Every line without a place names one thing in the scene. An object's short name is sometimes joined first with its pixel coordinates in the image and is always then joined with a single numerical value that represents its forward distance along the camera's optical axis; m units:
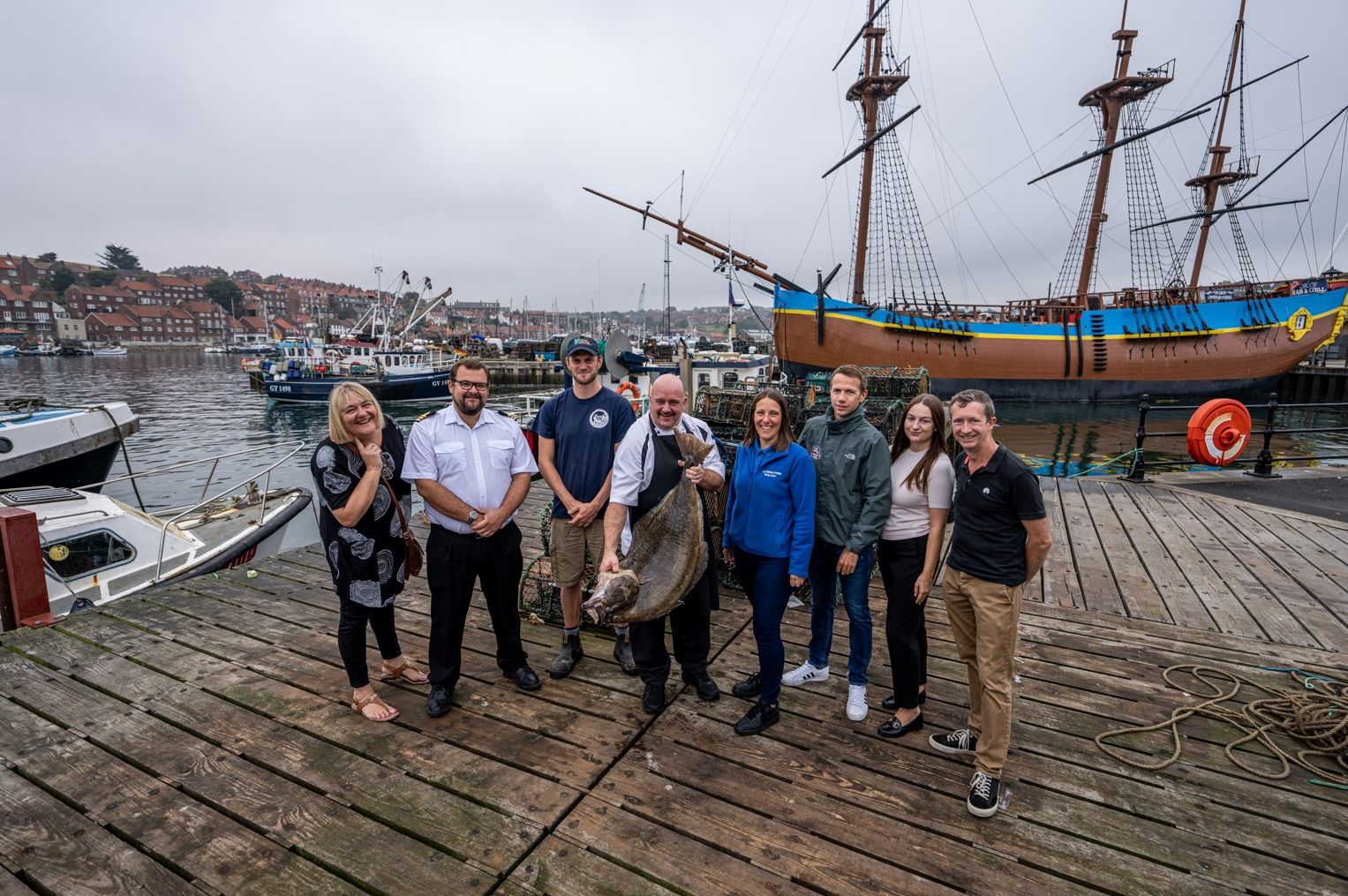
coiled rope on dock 2.75
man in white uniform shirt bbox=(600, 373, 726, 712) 2.98
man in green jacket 2.93
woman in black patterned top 2.82
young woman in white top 2.85
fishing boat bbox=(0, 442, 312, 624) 5.94
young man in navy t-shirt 3.43
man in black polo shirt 2.44
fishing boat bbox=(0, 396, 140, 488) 11.30
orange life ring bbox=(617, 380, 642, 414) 8.86
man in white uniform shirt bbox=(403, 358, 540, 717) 3.10
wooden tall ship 27.28
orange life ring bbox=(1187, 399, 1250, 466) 7.14
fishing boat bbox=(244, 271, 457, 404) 34.62
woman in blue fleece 2.89
